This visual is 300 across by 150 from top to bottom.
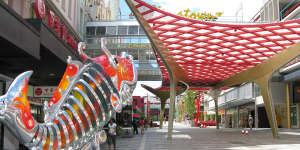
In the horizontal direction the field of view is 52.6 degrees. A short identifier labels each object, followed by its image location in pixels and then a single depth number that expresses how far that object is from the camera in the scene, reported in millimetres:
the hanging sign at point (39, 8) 13346
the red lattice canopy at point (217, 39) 16828
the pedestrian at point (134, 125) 27592
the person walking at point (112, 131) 12289
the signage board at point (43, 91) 12578
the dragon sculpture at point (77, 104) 2572
